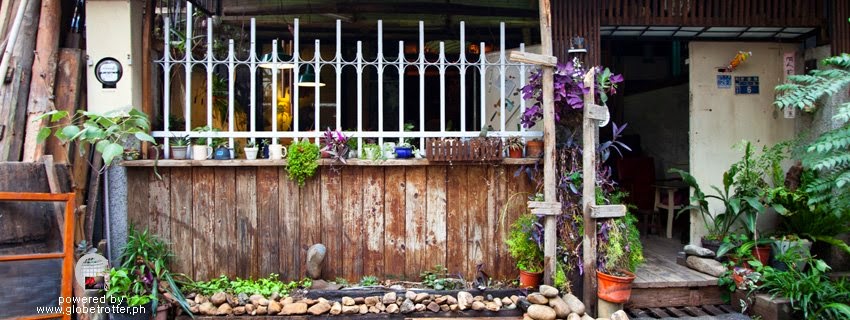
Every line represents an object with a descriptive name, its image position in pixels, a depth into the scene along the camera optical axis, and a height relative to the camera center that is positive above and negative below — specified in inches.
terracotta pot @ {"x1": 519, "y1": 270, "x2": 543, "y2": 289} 175.6 -41.0
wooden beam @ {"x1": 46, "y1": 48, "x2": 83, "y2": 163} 171.6 +28.2
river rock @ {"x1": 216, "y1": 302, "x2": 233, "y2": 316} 163.0 -46.9
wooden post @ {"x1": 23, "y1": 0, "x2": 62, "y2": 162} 162.7 +29.2
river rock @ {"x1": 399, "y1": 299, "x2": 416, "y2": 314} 166.1 -47.3
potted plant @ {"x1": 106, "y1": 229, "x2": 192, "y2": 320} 153.9 -35.8
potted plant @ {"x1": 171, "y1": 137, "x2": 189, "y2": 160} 175.9 +4.9
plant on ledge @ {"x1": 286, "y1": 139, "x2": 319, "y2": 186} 175.6 +0.4
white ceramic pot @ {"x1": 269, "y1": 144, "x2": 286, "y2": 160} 179.2 +3.3
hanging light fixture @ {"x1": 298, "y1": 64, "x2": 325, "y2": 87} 230.3 +39.3
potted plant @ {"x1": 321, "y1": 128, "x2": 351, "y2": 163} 176.6 +5.4
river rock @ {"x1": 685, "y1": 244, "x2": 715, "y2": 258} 193.8 -35.6
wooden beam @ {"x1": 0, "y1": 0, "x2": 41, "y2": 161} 159.5 +23.8
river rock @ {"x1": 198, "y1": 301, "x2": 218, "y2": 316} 162.7 -46.4
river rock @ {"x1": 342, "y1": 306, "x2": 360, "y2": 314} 165.9 -48.0
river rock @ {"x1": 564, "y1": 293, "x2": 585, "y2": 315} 160.4 -45.6
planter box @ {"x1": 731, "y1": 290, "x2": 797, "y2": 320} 164.1 -48.7
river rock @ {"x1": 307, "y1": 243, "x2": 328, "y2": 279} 175.6 -33.4
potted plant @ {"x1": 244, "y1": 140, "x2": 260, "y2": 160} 177.0 +4.0
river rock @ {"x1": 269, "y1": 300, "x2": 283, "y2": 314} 163.0 -46.2
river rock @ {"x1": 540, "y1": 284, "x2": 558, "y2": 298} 163.0 -42.1
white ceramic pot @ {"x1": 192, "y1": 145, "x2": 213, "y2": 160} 175.6 +3.4
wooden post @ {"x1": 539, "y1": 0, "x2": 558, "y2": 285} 170.1 +0.6
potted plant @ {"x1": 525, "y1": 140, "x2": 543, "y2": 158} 183.0 +3.8
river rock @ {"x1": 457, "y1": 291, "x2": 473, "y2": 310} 167.3 -45.8
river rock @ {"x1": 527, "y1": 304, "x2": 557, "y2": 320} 156.7 -46.9
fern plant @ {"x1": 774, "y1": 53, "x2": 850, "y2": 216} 157.5 +3.0
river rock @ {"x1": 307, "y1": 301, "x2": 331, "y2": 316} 163.4 -46.9
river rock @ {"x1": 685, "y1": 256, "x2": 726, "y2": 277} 185.0 -39.9
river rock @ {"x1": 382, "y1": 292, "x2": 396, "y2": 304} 168.6 -45.0
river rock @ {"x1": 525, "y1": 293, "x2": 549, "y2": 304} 161.8 -43.9
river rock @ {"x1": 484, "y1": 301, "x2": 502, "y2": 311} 168.2 -48.0
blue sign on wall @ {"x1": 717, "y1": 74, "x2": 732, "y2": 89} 217.6 +31.6
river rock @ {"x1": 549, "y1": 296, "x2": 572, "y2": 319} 158.2 -45.9
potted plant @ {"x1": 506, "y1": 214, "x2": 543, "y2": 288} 176.2 -31.5
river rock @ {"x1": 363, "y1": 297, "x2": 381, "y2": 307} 168.6 -46.0
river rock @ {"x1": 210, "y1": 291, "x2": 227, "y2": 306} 165.3 -43.8
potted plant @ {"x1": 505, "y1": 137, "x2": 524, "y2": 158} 183.9 +4.3
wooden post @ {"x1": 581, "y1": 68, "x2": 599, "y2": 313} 169.9 -13.1
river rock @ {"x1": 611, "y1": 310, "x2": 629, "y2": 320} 161.5 -49.4
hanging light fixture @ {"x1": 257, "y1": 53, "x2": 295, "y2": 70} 180.6 +34.8
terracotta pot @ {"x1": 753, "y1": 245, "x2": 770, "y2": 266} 185.8 -34.7
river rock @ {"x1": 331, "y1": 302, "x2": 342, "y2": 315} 164.9 -47.3
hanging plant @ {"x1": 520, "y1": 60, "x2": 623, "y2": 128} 170.9 +23.4
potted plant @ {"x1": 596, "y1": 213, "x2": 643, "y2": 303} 166.2 -34.4
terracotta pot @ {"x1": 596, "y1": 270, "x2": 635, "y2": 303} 165.3 -41.8
